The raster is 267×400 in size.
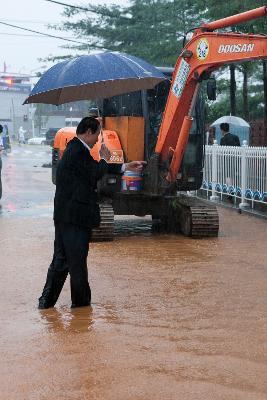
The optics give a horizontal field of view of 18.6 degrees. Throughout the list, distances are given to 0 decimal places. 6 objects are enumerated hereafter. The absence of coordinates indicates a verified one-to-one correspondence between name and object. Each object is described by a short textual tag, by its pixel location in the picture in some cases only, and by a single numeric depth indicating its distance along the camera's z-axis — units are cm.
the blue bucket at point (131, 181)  1246
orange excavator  1186
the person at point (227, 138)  1833
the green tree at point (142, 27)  3312
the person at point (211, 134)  2356
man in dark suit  725
